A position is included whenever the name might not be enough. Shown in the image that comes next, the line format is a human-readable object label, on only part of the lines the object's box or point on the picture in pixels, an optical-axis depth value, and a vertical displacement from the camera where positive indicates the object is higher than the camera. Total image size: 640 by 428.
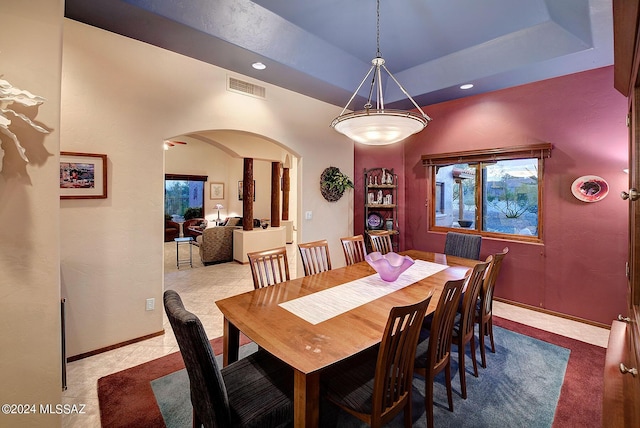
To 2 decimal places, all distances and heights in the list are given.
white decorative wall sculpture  1.38 +0.51
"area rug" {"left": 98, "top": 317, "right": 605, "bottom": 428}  1.88 -1.35
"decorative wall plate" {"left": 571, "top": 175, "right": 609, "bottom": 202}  3.19 +0.28
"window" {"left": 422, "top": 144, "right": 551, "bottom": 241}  3.77 +0.30
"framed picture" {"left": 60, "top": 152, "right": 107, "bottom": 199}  2.43 +0.27
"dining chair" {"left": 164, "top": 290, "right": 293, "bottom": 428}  1.17 -0.91
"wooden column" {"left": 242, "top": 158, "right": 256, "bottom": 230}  6.16 +0.33
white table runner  1.79 -0.62
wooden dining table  1.28 -0.64
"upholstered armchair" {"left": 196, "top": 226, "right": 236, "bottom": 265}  5.88 -0.74
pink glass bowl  2.38 -0.47
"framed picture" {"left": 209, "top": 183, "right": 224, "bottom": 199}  10.19 +0.65
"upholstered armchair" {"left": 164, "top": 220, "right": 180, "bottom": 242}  8.85 -0.68
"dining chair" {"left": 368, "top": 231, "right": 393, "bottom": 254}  3.64 -0.41
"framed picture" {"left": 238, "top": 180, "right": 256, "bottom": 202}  10.60 +0.68
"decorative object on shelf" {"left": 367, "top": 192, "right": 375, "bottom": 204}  5.03 +0.22
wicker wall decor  4.51 +0.42
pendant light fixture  2.28 +0.71
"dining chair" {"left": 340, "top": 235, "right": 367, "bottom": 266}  3.28 -0.45
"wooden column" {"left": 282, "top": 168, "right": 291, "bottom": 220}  9.34 +0.57
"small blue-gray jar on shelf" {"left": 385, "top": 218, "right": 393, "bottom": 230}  4.87 -0.22
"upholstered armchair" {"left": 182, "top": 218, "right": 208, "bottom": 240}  9.34 -0.54
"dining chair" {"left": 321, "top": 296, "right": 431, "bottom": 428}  1.34 -0.91
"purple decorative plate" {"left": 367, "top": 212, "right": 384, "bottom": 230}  4.93 -0.20
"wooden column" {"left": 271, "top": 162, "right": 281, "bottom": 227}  7.54 +0.44
